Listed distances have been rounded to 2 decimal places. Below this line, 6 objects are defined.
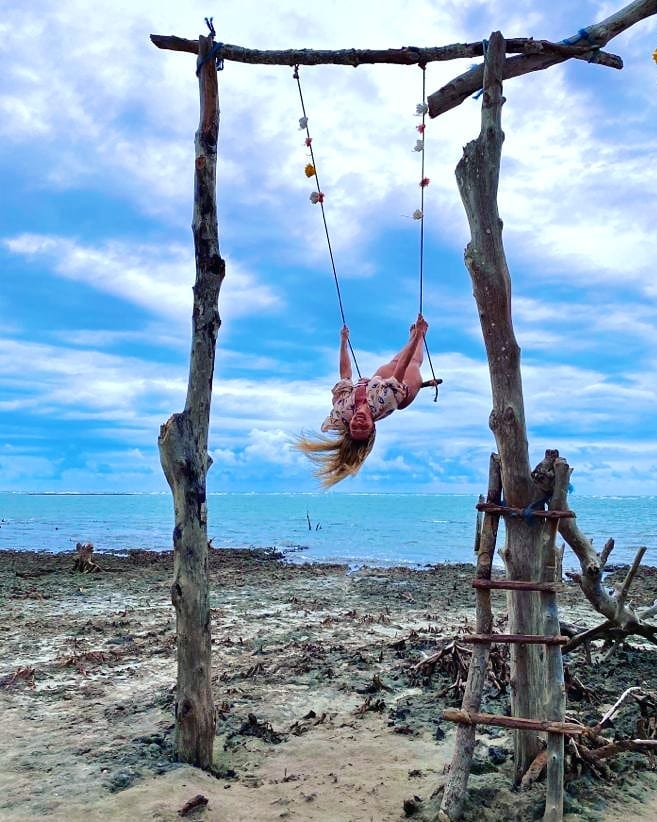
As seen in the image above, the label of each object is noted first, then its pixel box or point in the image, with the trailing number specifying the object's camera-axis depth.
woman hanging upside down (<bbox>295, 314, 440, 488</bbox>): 6.91
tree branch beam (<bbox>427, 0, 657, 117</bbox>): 5.38
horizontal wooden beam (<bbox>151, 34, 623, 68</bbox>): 5.50
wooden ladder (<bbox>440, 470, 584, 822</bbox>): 4.41
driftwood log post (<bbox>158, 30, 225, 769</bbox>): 5.24
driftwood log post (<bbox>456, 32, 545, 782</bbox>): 4.77
